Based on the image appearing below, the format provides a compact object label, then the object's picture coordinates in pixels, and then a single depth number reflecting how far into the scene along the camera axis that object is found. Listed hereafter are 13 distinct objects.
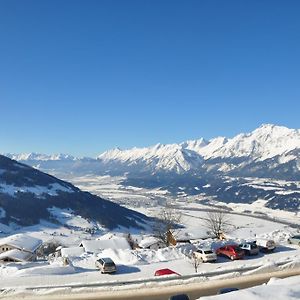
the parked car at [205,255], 30.27
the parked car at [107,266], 27.90
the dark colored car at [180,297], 19.00
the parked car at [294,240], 37.42
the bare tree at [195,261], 28.33
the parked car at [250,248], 32.31
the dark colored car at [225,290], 19.78
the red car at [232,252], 30.84
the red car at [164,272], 26.01
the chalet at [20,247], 55.80
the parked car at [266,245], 33.67
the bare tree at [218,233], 52.62
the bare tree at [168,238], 49.67
